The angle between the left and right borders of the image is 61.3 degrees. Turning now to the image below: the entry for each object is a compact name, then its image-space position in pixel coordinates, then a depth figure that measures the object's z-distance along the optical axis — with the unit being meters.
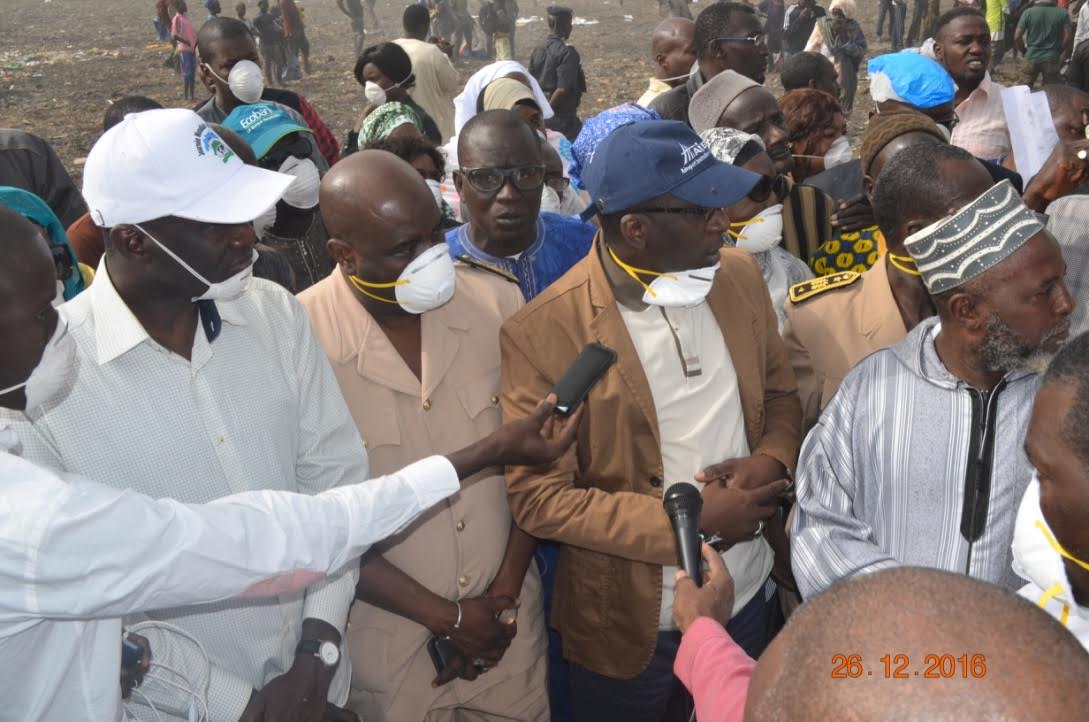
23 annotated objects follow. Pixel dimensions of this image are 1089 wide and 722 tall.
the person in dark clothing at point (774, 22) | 18.56
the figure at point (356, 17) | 20.98
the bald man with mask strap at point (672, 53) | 7.01
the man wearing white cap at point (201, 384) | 2.15
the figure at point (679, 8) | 19.17
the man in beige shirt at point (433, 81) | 8.16
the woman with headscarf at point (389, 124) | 4.81
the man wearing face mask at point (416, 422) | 2.71
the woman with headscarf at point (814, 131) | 5.07
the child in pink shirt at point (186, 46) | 16.67
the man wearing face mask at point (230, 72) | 5.66
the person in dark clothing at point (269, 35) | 18.25
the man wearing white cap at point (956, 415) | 2.27
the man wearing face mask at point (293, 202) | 4.38
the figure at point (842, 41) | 13.76
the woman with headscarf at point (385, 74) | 6.47
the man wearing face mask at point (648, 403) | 2.60
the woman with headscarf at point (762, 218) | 3.55
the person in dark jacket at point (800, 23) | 16.06
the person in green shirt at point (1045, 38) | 13.04
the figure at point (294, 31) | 19.09
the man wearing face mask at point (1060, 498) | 1.82
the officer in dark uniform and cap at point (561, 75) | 9.82
